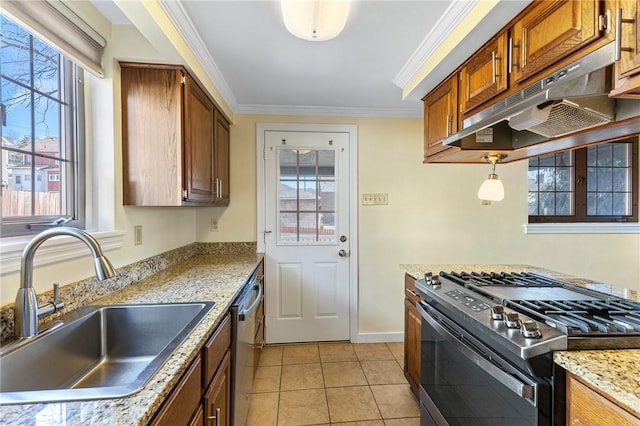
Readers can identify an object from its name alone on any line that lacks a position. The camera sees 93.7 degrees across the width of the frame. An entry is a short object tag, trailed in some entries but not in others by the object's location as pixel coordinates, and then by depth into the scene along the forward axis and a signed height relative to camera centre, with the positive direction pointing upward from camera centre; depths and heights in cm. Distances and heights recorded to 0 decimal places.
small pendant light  178 +13
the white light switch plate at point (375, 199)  292 +11
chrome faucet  94 -21
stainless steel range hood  94 +39
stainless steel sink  74 -48
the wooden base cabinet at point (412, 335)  190 -82
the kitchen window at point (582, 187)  308 +24
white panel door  286 -23
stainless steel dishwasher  142 -74
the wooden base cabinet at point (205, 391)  79 -58
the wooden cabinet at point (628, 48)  83 +46
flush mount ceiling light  118 +80
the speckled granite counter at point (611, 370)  69 -41
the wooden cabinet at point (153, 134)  167 +43
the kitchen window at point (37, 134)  115 +33
